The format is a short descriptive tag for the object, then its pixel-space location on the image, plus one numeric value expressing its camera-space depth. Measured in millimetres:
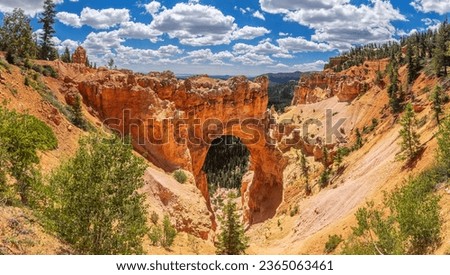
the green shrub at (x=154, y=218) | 28250
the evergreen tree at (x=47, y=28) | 59062
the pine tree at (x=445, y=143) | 20342
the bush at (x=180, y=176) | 40088
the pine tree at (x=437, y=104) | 36500
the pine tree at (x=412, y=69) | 67988
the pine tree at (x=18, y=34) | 46469
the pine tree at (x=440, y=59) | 59750
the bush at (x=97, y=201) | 14055
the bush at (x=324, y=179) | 48631
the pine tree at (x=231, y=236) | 28234
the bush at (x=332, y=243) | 27750
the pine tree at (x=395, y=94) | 57891
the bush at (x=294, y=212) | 45938
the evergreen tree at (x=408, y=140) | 34156
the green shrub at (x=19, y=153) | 16638
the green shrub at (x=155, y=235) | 24097
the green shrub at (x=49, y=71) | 41353
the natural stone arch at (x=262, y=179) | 61875
